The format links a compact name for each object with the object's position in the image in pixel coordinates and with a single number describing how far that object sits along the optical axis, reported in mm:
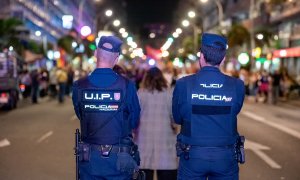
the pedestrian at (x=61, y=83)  29625
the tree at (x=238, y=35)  54031
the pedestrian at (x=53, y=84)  33031
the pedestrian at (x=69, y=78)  34981
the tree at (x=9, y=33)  39062
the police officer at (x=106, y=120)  4633
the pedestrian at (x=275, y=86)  30219
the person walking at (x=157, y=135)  6664
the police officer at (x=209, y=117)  4613
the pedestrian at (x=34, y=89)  29766
